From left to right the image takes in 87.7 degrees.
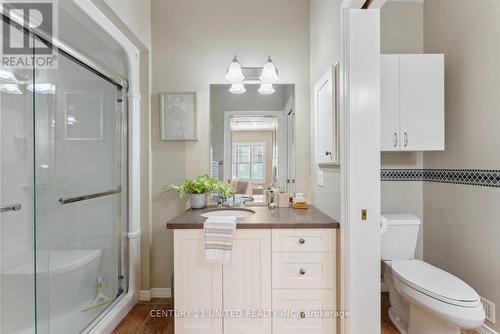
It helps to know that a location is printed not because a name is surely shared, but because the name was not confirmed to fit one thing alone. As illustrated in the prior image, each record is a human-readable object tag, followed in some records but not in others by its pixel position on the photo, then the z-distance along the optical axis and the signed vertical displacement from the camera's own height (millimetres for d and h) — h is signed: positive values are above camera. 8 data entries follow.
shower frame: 2027 +26
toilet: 1424 -739
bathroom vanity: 1575 -693
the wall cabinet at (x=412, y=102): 1993 +494
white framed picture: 2260 +443
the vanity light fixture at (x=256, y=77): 2154 +764
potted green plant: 2105 -176
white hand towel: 1519 -433
